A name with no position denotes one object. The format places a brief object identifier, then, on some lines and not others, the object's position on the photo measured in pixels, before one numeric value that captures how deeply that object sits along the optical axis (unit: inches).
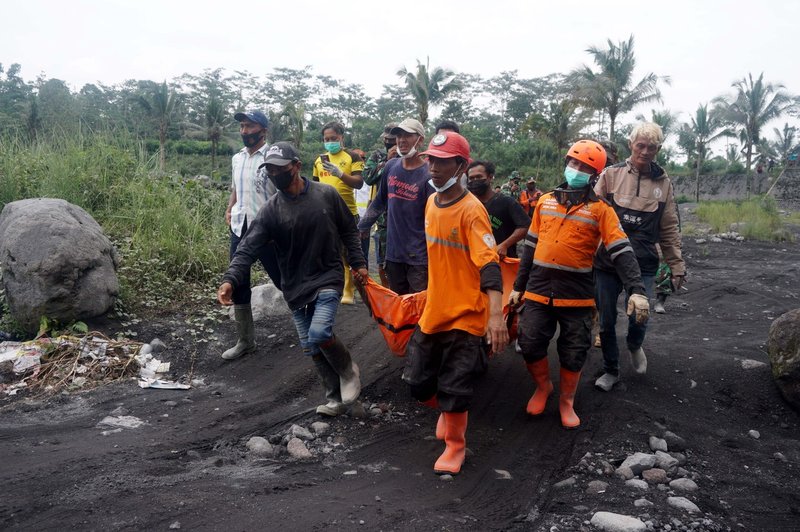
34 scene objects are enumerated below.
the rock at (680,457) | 155.5
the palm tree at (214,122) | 1476.4
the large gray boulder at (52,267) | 238.8
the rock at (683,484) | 139.5
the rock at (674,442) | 165.0
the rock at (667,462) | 151.1
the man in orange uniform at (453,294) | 141.3
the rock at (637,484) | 139.8
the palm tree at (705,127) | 1697.8
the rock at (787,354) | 191.5
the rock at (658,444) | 163.9
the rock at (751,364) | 215.9
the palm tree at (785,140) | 2002.6
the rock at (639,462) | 149.4
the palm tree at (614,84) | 1226.0
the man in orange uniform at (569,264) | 167.9
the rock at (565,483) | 142.1
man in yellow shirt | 273.6
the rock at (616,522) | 118.6
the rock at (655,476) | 143.7
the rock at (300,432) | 166.4
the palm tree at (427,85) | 1219.2
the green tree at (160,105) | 1311.5
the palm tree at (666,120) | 1657.2
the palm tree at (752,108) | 1630.2
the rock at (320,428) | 169.9
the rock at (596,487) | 138.7
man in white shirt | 225.0
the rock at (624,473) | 146.6
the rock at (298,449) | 154.5
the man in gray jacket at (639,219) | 196.1
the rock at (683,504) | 128.4
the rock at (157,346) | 240.4
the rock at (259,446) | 157.7
